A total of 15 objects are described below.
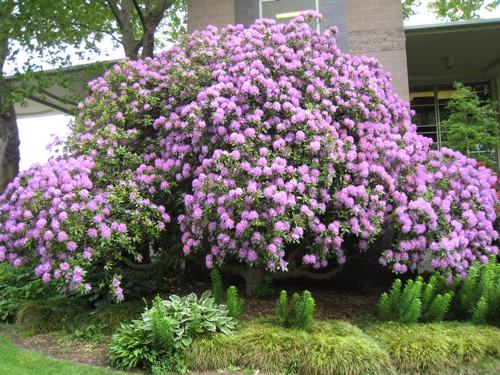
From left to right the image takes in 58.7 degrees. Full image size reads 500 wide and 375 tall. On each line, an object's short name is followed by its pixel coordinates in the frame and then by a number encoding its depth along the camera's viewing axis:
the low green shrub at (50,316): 5.65
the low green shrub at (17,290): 6.33
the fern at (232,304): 4.92
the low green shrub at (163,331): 4.32
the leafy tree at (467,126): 9.82
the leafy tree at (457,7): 16.39
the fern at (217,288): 5.45
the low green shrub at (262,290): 6.30
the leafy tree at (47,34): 9.14
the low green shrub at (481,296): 4.94
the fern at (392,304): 5.14
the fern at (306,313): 4.65
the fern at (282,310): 4.87
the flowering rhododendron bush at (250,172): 4.78
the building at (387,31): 7.97
